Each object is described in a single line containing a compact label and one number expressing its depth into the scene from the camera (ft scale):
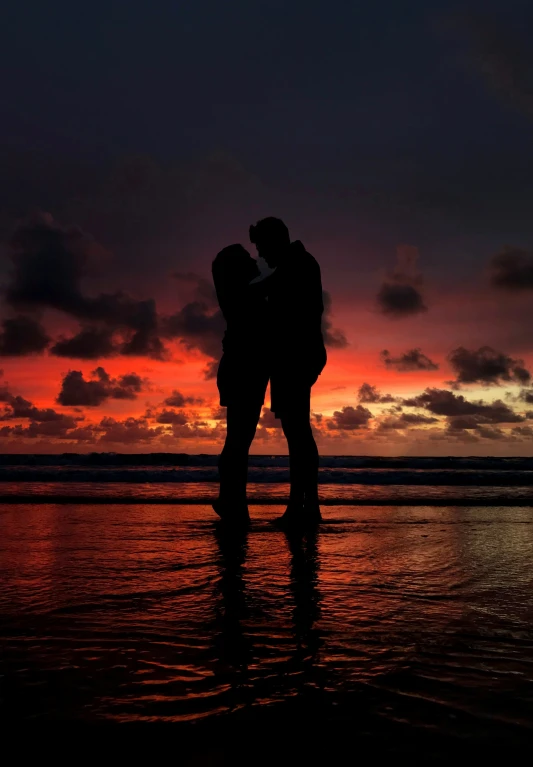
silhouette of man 14.85
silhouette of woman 15.02
